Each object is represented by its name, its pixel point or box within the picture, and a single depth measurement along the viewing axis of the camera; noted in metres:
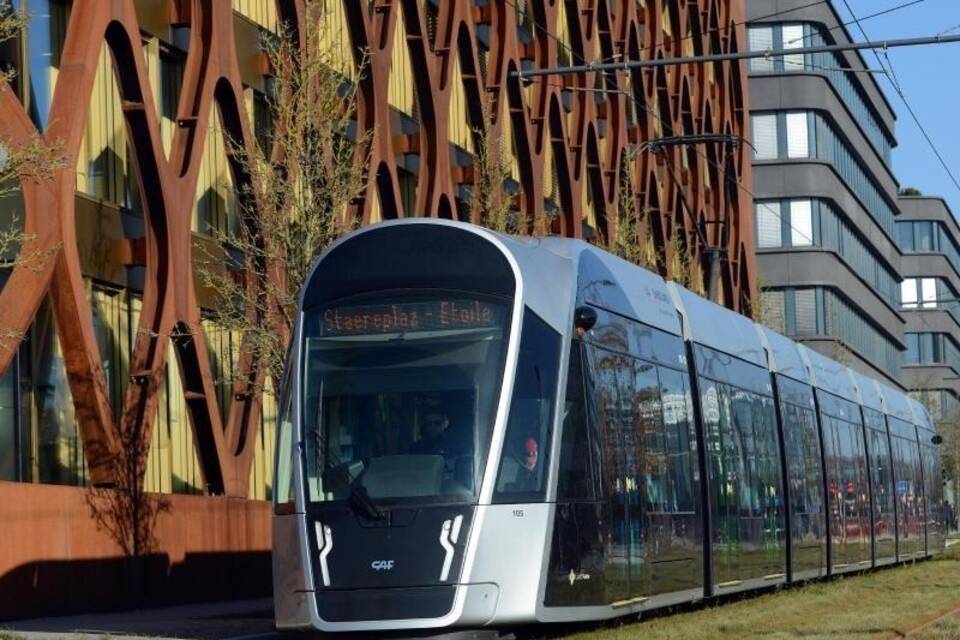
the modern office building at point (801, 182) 79.06
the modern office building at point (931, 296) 112.56
